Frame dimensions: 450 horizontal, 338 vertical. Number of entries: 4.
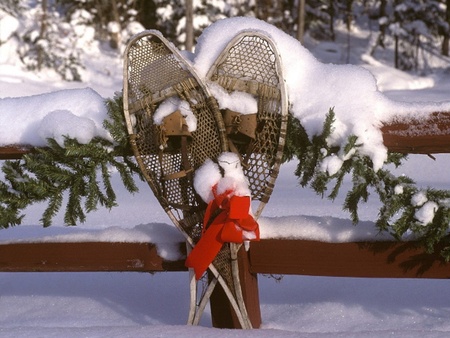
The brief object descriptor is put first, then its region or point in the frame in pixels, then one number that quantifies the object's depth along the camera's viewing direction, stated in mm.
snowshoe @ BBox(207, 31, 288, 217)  2436
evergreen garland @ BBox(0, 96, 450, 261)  2354
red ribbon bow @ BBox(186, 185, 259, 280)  2381
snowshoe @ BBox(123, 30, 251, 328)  2496
